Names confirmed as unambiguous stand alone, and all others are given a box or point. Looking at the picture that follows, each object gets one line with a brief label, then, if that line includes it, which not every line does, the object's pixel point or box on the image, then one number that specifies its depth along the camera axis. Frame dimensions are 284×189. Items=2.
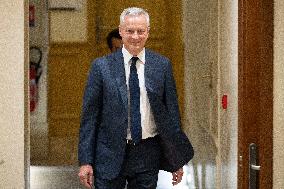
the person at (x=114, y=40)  11.12
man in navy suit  5.79
